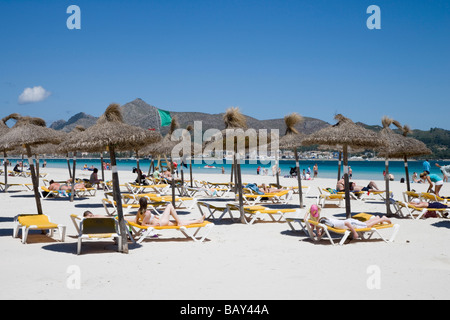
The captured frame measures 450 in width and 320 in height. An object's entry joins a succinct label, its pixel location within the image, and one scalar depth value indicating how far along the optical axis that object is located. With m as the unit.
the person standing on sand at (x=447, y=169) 28.36
